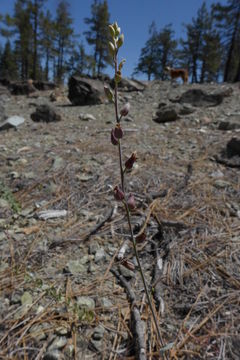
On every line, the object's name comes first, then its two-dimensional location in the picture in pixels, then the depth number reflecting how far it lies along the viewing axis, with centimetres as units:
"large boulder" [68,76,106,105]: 829
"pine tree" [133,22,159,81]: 2917
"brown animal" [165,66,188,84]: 953
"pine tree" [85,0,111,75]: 2403
